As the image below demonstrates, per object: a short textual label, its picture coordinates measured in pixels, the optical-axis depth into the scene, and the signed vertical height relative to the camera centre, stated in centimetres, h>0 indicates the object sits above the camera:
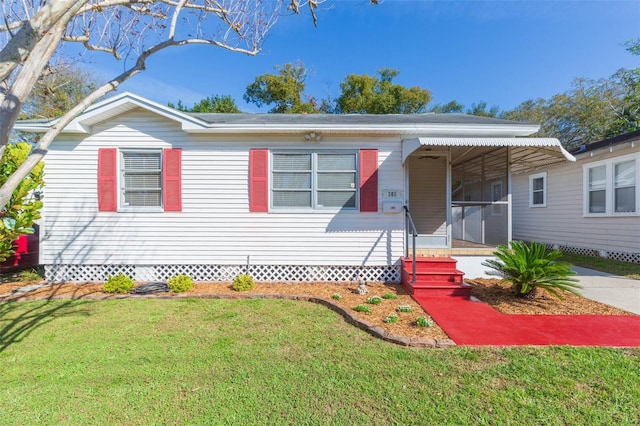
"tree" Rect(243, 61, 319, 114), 2016 +921
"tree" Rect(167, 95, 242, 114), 1962 +775
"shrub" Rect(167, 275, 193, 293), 536 -147
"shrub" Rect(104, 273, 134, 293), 531 -148
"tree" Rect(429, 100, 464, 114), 2516 +973
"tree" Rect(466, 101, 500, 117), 2695 +1025
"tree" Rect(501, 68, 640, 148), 1627 +707
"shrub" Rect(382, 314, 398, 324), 376 -153
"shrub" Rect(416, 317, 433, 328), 362 -152
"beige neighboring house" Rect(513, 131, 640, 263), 732 +32
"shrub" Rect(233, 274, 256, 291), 543 -147
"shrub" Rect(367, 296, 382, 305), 461 -155
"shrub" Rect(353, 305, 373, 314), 418 -154
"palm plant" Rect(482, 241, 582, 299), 441 -98
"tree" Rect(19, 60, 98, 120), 1330 +605
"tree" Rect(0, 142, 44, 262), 412 +2
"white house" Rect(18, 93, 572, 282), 589 +19
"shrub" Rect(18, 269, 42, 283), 614 -154
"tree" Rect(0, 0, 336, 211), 183 +246
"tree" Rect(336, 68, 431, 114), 1980 +854
